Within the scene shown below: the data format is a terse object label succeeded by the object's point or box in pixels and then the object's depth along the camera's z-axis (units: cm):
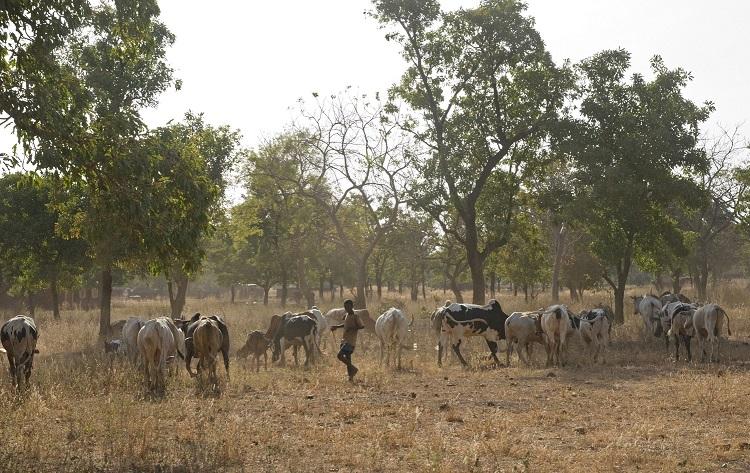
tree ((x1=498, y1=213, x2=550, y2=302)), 4347
